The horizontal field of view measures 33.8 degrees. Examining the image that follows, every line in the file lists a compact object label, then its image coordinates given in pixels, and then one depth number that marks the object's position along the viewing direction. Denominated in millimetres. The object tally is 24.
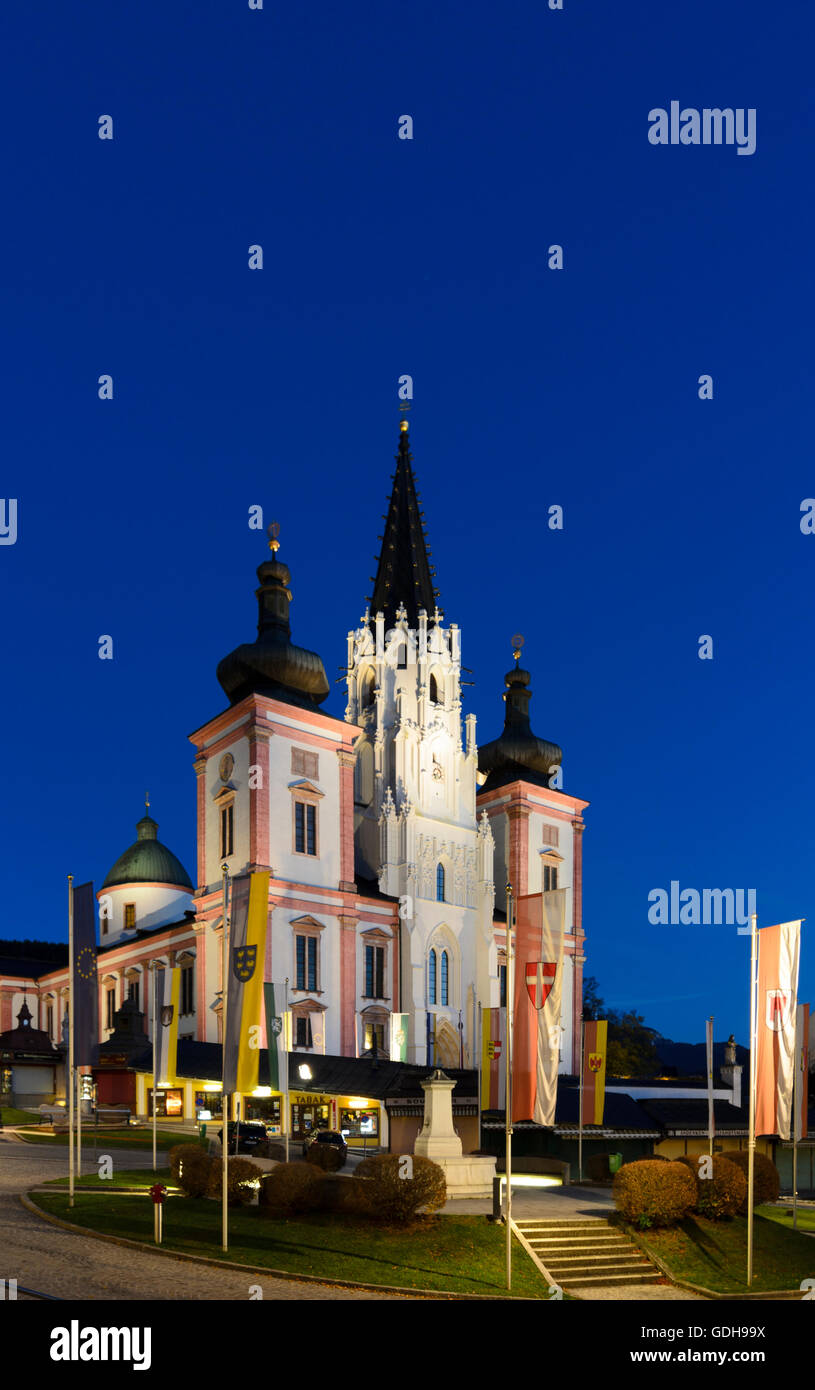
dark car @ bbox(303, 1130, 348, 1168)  42684
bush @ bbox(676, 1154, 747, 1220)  27172
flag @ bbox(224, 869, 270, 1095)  25297
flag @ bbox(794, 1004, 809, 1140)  32031
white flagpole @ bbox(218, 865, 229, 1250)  23328
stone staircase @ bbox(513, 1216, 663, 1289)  24016
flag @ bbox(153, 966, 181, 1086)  41750
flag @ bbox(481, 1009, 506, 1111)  43469
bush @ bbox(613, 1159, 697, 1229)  26047
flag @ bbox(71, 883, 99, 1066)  31016
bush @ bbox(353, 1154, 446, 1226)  25172
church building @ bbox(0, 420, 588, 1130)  66812
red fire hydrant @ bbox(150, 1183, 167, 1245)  23297
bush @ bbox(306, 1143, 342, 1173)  33656
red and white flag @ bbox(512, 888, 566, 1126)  27734
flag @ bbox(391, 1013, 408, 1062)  68000
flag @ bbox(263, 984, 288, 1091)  41156
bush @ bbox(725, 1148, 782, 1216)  29219
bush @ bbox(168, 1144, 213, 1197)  29297
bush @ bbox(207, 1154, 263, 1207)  28133
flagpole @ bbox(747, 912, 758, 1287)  24161
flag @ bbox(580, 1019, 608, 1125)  37219
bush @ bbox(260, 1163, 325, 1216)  26656
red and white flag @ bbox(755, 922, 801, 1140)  24047
